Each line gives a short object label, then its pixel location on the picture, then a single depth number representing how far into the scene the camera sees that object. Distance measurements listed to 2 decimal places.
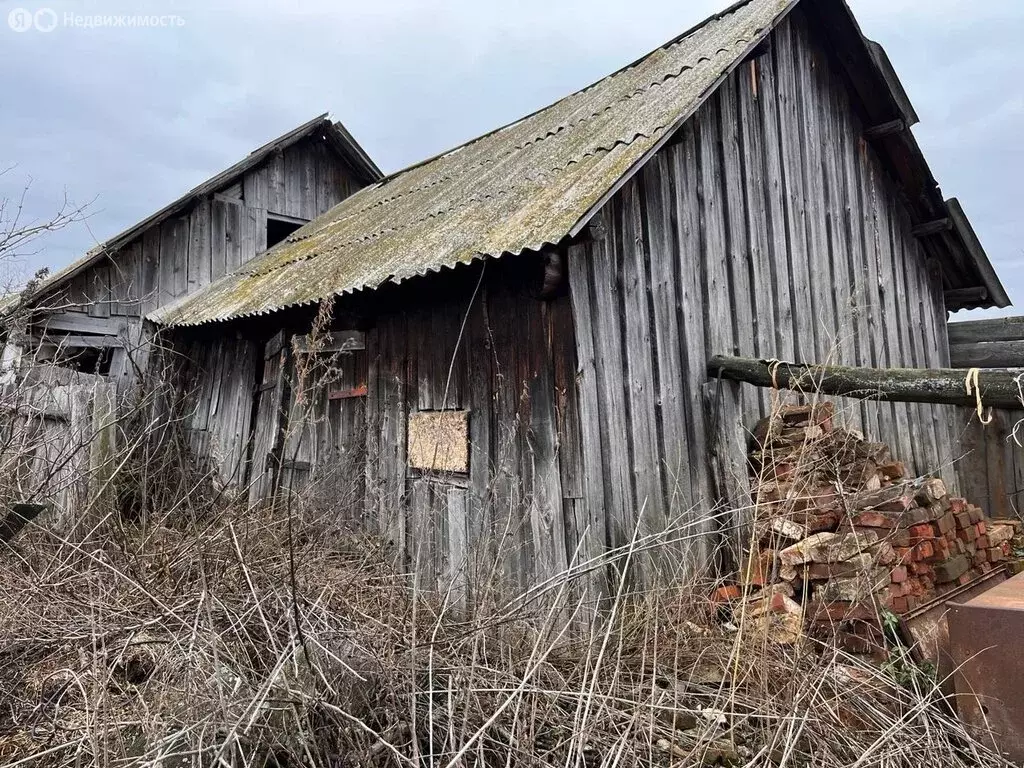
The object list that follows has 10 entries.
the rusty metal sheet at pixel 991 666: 2.68
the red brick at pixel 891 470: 4.62
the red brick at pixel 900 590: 3.65
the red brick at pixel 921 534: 3.92
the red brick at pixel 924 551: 3.90
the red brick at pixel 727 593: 3.99
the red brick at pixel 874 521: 3.80
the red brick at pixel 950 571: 4.01
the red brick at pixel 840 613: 3.42
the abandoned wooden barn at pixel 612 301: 4.32
